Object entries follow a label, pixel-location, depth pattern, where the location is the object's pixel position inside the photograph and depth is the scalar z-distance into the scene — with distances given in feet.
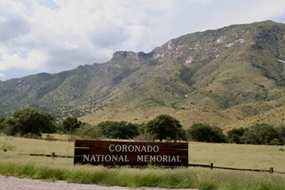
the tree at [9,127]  197.40
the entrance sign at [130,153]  47.55
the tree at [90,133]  174.87
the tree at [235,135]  278.19
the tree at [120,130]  289.92
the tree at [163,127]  219.61
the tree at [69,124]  287.26
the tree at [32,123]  199.31
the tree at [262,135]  253.24
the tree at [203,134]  265.34
